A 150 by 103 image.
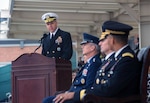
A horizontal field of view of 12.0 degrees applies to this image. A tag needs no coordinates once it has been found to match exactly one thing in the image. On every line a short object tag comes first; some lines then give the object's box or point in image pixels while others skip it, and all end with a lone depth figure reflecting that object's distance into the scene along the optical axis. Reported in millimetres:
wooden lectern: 7677
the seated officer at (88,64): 6207
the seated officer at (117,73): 5306
